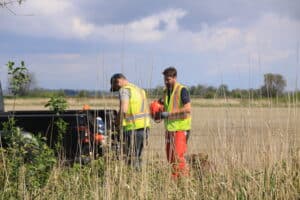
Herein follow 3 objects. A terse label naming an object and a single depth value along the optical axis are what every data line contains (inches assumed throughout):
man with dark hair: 479.9
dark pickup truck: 469.8
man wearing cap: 450.4
